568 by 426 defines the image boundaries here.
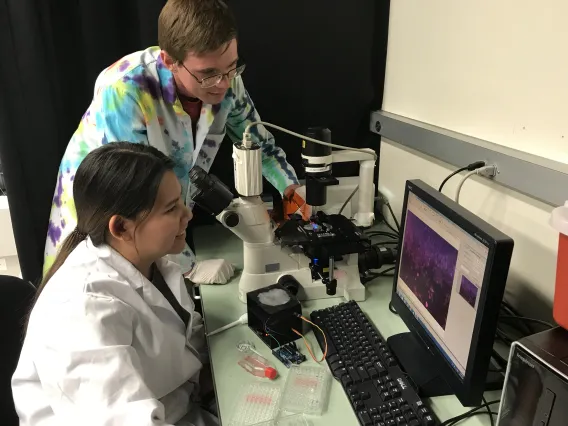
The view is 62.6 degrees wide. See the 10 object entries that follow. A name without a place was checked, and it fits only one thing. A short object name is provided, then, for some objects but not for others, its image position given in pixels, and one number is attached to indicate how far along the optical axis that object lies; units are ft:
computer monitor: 2.52
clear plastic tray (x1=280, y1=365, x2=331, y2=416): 3.02
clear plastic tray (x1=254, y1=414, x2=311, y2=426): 2.90
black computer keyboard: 2.83
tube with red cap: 3.31
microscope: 4.09
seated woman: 2.71
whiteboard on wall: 3.42
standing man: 3.95
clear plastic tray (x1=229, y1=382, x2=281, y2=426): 2.93
